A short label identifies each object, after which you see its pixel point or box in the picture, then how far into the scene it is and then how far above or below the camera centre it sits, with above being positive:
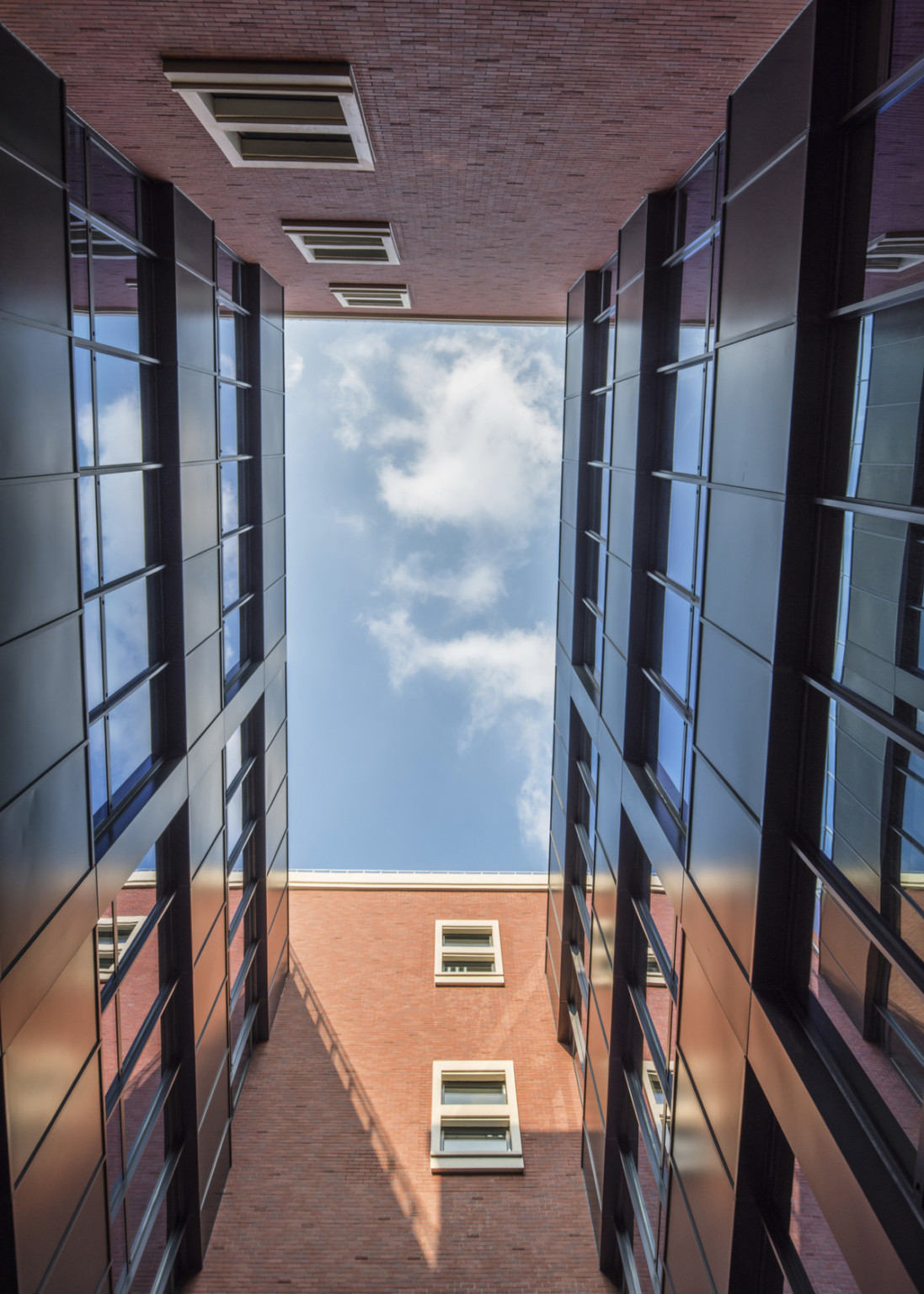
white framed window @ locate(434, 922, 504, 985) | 20.38 -11.28
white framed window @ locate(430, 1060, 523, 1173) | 15.51 -11.84
